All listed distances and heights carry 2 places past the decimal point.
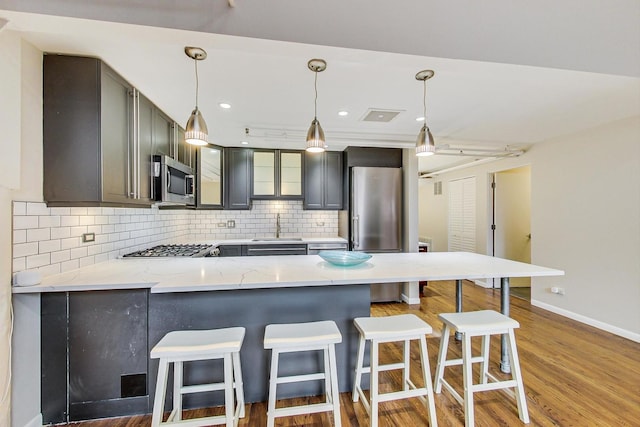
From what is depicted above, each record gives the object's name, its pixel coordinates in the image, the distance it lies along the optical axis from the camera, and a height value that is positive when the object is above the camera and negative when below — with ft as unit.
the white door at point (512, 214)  15.46 -0.08
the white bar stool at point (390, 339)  5.07 -2.45
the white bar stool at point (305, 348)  4.79 -2.47
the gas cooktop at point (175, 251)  8.31 -1.27
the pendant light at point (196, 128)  5.62 +1.86
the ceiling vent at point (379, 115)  8.45 +3.23
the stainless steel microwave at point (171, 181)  7.81 +1.07
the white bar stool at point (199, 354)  4.51 -2.37
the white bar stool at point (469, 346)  5.37 -2.78
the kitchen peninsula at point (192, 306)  5.38 -2.05
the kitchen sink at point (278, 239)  13.02 -1.29
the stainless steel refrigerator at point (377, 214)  12.79 -0.04
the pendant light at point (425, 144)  6.82 +1.78
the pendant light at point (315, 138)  6.36 +1.80
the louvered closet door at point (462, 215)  16.74 -0.14
